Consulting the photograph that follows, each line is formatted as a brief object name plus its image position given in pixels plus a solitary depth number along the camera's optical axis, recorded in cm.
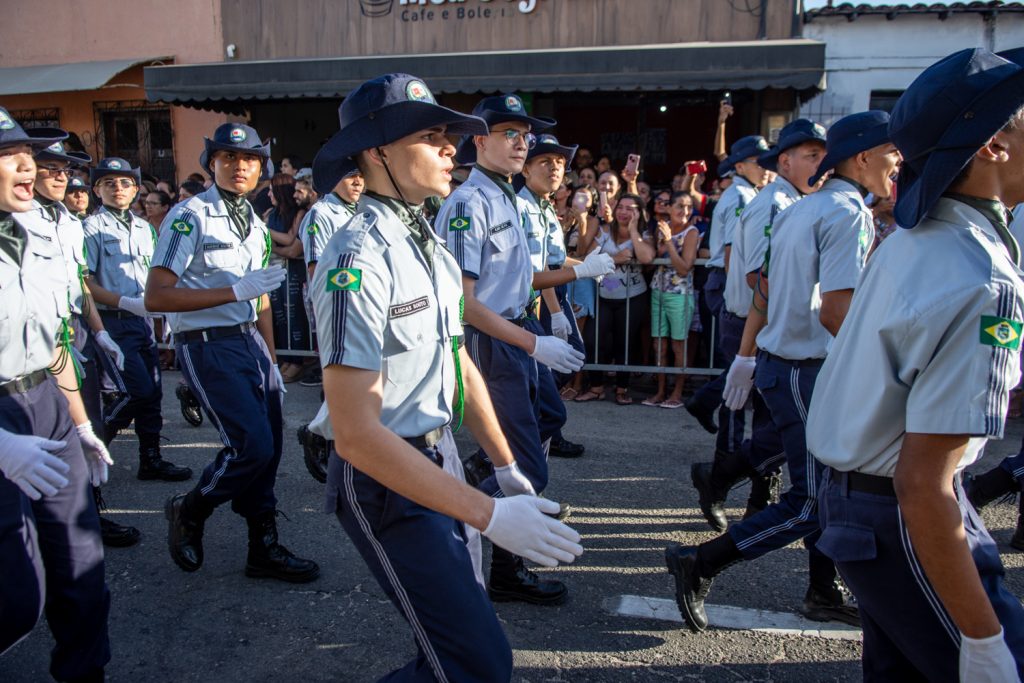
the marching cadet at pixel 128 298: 563
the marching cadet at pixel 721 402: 442
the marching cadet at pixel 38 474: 264
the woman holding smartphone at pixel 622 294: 769
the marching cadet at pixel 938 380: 171
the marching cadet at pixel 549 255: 438
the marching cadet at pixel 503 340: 377
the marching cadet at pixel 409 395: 201
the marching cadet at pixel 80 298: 445
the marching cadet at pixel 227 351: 395
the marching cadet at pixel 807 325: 336
